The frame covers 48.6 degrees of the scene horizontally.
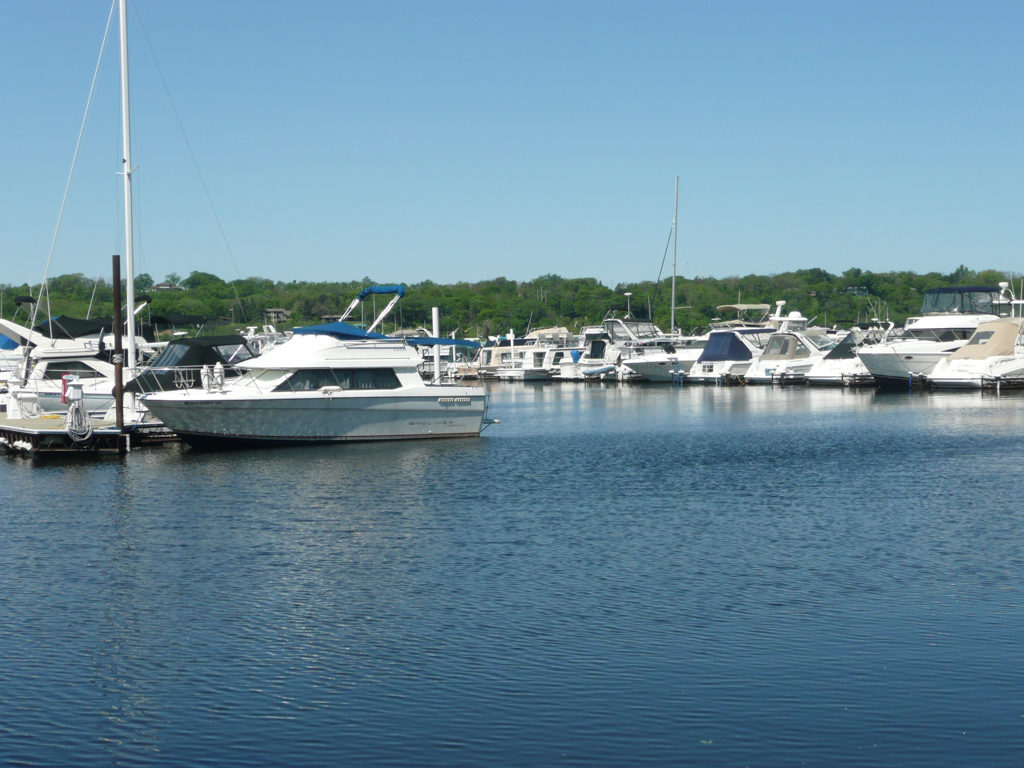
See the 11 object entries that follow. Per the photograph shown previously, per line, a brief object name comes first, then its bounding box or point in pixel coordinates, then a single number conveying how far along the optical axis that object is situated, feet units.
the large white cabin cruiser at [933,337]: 221.25
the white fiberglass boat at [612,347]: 315.78
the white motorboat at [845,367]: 245.45
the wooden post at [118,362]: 113.39
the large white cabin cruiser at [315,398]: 115.85
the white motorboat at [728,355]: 271.59
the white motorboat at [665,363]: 289.94
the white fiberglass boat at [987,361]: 208.64
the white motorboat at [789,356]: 260.42
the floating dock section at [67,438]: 114.83
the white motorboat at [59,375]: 136.98
